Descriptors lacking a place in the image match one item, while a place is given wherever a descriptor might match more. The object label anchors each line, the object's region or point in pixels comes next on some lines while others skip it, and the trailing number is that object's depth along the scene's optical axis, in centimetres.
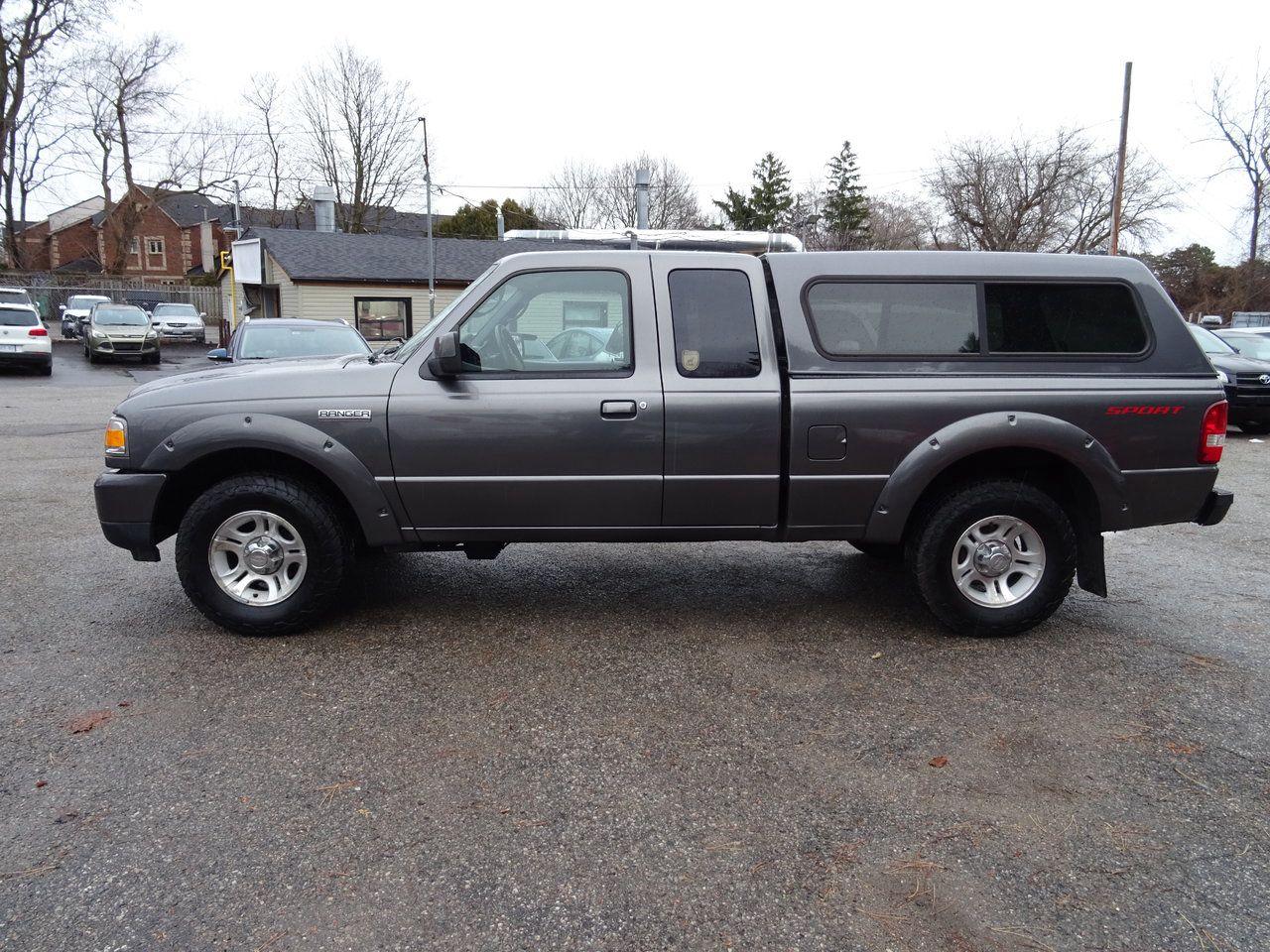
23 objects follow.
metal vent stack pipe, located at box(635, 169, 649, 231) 3089
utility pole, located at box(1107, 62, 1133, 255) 2597
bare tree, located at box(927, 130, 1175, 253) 4519
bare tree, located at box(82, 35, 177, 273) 4444
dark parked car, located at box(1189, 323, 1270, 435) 1262
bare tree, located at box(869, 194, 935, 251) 5681
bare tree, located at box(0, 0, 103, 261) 3825
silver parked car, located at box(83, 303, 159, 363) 2533
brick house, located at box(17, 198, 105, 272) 6650
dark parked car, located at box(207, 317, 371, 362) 1049
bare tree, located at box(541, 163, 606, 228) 5838
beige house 2889
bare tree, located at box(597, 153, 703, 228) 5619
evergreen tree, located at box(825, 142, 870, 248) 5609
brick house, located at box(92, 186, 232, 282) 6525
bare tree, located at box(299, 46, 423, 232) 5250
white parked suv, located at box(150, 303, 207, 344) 3369
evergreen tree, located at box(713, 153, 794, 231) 5300
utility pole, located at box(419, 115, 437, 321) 2688
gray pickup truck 434
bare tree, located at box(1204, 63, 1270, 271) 4025
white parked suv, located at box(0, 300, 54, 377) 2131
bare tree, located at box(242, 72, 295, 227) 5375
